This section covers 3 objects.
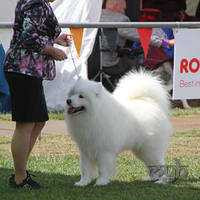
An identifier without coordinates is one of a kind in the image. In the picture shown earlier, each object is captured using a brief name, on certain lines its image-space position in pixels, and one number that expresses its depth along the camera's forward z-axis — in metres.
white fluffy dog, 9.73
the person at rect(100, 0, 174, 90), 21.22
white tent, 19.42
